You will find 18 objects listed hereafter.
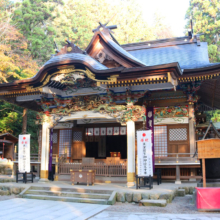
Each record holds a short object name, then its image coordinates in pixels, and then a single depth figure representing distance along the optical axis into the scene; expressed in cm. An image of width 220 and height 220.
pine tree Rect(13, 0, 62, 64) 2767
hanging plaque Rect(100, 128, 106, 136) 1529
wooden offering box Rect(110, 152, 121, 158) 1727
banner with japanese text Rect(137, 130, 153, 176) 970
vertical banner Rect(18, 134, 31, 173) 1159
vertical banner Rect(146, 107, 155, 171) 1188
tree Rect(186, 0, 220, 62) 3300
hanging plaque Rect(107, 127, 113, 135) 1517
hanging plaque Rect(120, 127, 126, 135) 1493
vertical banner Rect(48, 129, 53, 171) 1231
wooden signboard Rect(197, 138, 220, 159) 785
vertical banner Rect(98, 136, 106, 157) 1692
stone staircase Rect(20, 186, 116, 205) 865
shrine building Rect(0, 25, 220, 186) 1002
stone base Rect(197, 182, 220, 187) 875
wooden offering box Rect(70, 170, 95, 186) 1064
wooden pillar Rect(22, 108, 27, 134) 1717
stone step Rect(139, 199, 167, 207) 790
